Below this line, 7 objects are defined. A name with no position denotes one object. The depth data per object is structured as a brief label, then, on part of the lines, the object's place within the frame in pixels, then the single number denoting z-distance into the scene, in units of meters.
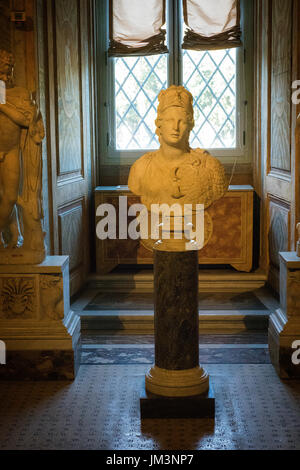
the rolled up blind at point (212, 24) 6.41
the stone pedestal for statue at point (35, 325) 4.03
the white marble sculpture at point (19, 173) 3.86
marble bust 3.35
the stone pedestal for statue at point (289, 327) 3.97
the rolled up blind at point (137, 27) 6.46
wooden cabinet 6.06
